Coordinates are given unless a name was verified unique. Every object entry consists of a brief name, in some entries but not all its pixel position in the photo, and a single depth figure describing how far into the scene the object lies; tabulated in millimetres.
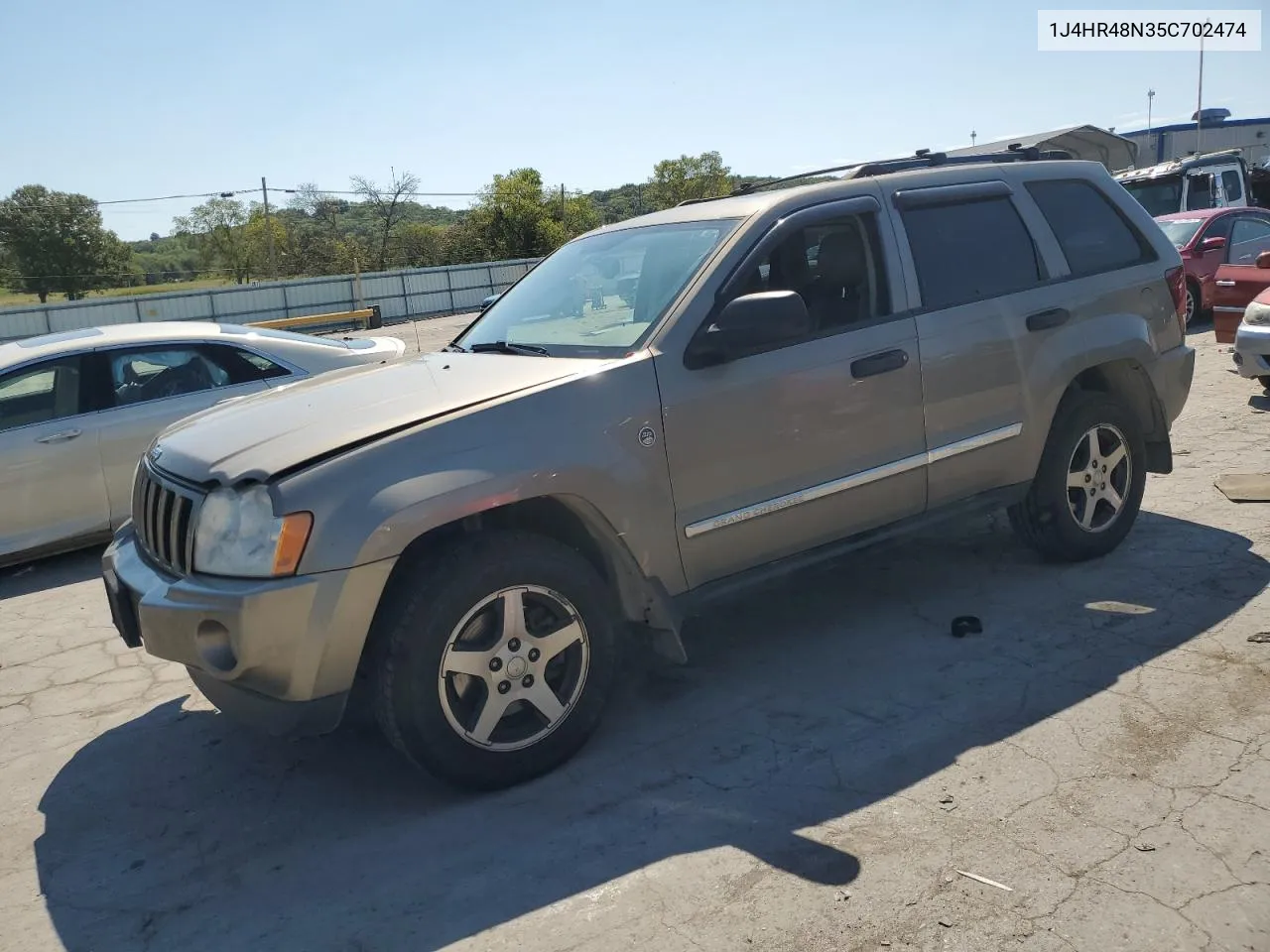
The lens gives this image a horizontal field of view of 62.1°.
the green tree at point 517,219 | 64938
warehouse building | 52156
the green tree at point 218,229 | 85312
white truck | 18406
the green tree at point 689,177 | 94125
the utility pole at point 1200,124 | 50500
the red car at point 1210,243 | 13438
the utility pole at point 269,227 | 58625
